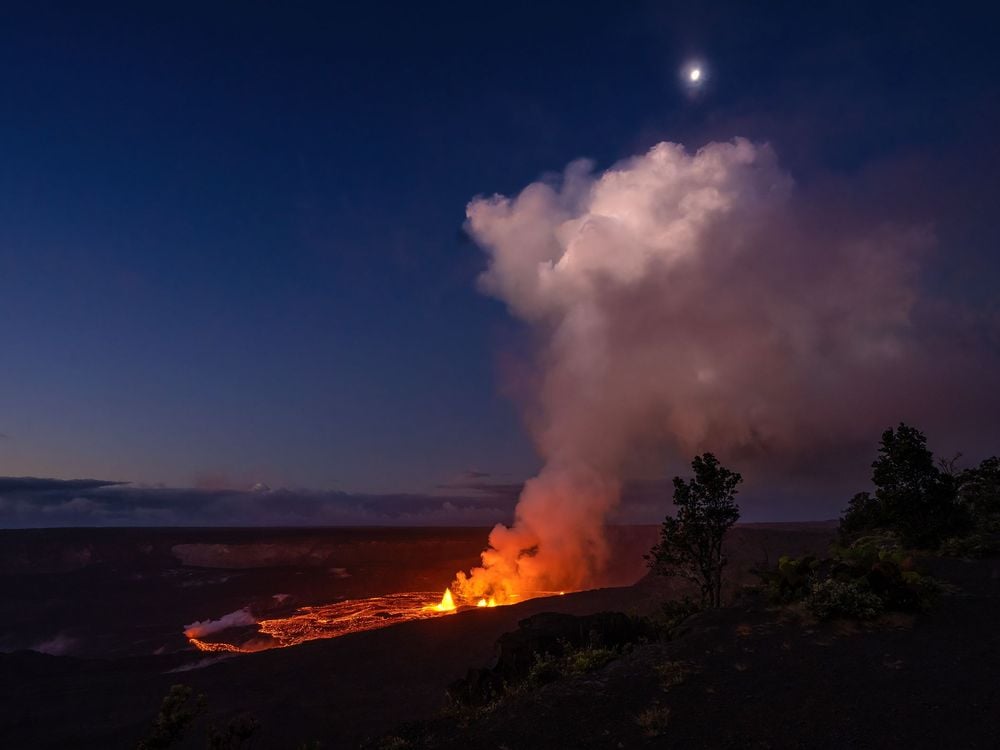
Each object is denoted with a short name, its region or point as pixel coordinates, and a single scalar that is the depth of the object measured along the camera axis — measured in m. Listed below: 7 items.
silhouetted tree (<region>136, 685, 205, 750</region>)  16.36
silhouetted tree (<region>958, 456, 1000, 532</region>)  26.09
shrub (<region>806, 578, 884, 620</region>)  15.96
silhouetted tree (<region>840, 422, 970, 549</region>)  24.22
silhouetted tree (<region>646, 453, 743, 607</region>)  24.27
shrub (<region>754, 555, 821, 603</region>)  18.19
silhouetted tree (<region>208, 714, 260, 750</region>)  15.25
